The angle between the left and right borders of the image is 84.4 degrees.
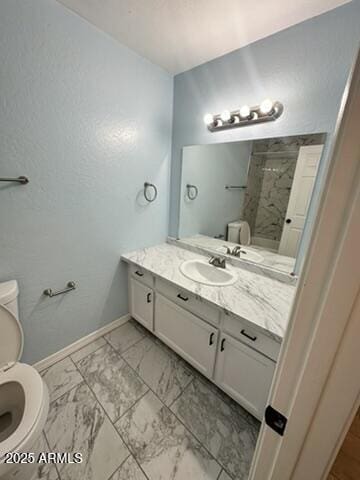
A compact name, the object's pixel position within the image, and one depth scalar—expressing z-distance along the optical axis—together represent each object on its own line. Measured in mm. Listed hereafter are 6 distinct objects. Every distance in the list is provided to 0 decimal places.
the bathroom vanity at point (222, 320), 1088
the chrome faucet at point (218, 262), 1640
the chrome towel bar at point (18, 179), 1100
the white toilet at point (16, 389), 863
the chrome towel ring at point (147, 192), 1841
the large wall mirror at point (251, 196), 1346
